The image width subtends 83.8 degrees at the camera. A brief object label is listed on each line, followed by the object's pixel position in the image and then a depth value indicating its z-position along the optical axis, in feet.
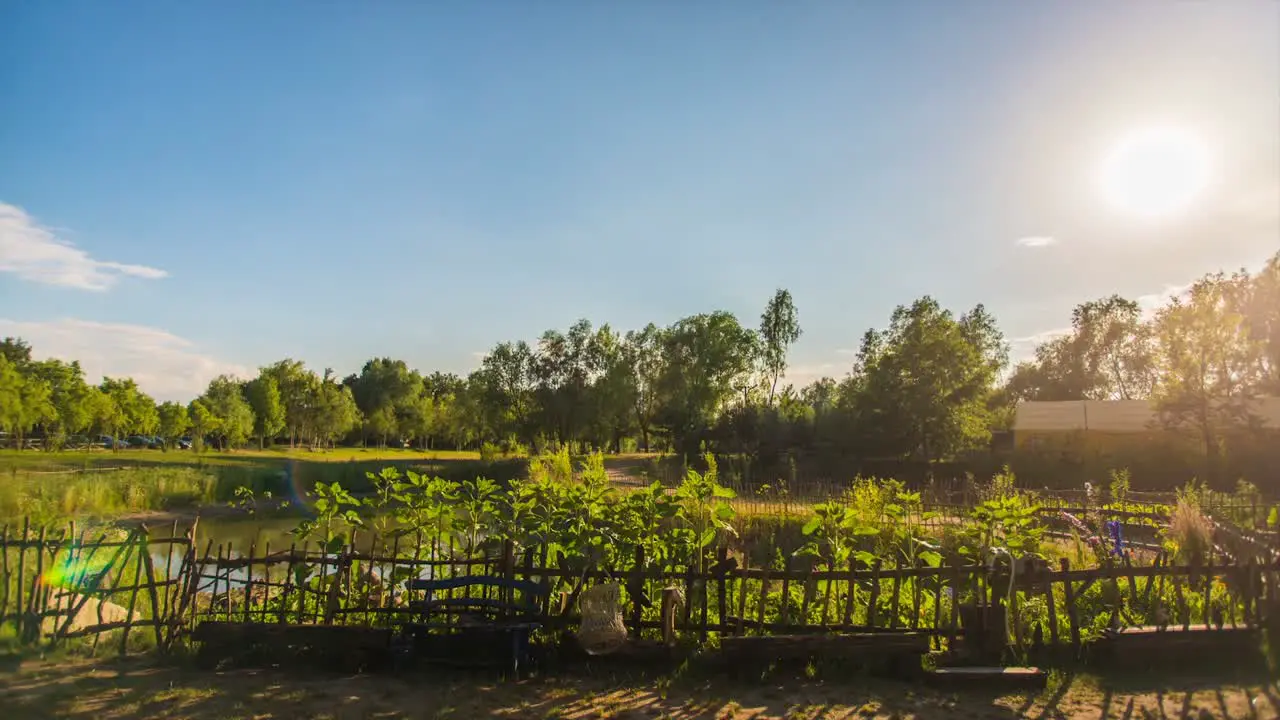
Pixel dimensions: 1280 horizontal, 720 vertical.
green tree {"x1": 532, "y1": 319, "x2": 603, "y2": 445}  156.35
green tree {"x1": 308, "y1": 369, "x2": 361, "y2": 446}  181.88
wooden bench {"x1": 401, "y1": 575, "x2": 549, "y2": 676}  19.97
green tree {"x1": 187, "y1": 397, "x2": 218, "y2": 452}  153.69
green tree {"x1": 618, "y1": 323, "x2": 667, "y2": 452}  173.88
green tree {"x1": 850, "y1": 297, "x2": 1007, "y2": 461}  105.70
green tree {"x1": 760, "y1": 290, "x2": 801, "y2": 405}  159.63
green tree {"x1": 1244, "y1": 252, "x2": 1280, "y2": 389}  114.75
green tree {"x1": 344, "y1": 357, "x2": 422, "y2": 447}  218.59
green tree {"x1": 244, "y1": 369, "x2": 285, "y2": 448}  171.12
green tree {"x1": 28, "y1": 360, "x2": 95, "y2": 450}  127.65
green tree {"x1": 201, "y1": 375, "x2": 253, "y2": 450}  163.53
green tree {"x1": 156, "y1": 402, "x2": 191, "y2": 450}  155.53
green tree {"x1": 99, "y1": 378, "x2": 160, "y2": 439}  140.07
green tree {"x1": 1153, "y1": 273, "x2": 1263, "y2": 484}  83.76
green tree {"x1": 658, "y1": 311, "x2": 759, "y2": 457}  165.99
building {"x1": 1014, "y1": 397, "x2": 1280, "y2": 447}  95.61
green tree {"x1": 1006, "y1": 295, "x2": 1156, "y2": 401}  171.32
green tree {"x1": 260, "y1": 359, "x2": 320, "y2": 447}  181.16
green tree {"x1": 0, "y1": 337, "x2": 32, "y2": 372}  198.68
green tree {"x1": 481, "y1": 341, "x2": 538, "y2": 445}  160.97
